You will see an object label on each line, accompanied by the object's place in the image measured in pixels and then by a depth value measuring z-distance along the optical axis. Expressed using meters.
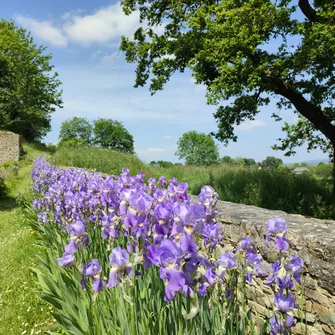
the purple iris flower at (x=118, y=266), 1.42
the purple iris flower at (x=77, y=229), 1.79
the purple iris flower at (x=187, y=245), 1.20
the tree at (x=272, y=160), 82.25
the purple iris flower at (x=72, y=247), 1.74
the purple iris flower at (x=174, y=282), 1.17
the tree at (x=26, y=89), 26.52
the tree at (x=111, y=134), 56.66
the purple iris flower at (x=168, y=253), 1.19
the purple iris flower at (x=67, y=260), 1.69
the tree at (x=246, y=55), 7.95
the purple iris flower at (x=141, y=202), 1.55
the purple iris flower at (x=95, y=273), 1.67
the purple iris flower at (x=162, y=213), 1.57
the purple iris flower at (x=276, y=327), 1.55
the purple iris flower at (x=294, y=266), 1.49
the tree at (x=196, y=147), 54.78
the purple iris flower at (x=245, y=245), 1.77
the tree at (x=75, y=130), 59.03
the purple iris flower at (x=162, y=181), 3.32
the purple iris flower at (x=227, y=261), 1.60
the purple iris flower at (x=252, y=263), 1.71
